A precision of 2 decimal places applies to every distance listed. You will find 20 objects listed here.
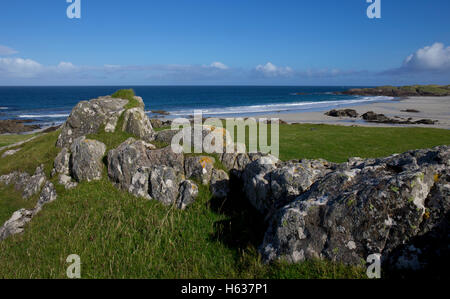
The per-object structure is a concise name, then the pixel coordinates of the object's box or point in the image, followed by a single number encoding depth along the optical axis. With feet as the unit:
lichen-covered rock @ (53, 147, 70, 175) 49.32
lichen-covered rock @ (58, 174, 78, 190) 45.22
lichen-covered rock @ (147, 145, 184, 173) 41.27
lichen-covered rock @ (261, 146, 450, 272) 19.52
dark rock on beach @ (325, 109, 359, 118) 233.76
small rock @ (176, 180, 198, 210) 36.24
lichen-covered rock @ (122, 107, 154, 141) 57.47
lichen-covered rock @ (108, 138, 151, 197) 40.45
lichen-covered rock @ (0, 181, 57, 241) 37.94
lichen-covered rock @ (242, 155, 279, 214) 31.65
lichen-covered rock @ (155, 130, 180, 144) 47.14
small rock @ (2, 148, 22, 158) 71.01
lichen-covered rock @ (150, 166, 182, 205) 37.63
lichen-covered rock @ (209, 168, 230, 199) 37.47
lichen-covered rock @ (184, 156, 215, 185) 39.40
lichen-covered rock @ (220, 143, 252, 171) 42.49
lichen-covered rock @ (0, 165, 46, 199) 50.29
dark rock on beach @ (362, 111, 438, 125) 180.96
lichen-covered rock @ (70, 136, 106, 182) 45.65
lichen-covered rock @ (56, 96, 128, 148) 59.67
